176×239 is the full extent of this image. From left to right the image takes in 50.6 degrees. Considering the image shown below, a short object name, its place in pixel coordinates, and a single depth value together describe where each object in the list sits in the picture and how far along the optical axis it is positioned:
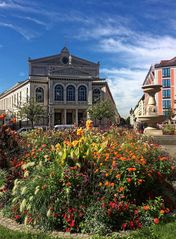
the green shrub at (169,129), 8.99
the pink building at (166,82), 47.70
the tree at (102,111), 41.66
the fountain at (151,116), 9.37
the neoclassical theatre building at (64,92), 45.90
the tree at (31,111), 39.11
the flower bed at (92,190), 2.89
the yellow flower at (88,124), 4.79
